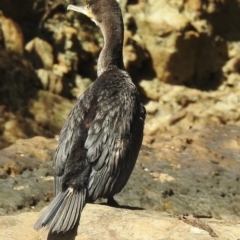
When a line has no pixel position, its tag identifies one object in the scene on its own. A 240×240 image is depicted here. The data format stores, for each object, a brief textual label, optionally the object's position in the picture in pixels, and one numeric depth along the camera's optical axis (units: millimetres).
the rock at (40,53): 18687
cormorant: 9211
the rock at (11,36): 18328
